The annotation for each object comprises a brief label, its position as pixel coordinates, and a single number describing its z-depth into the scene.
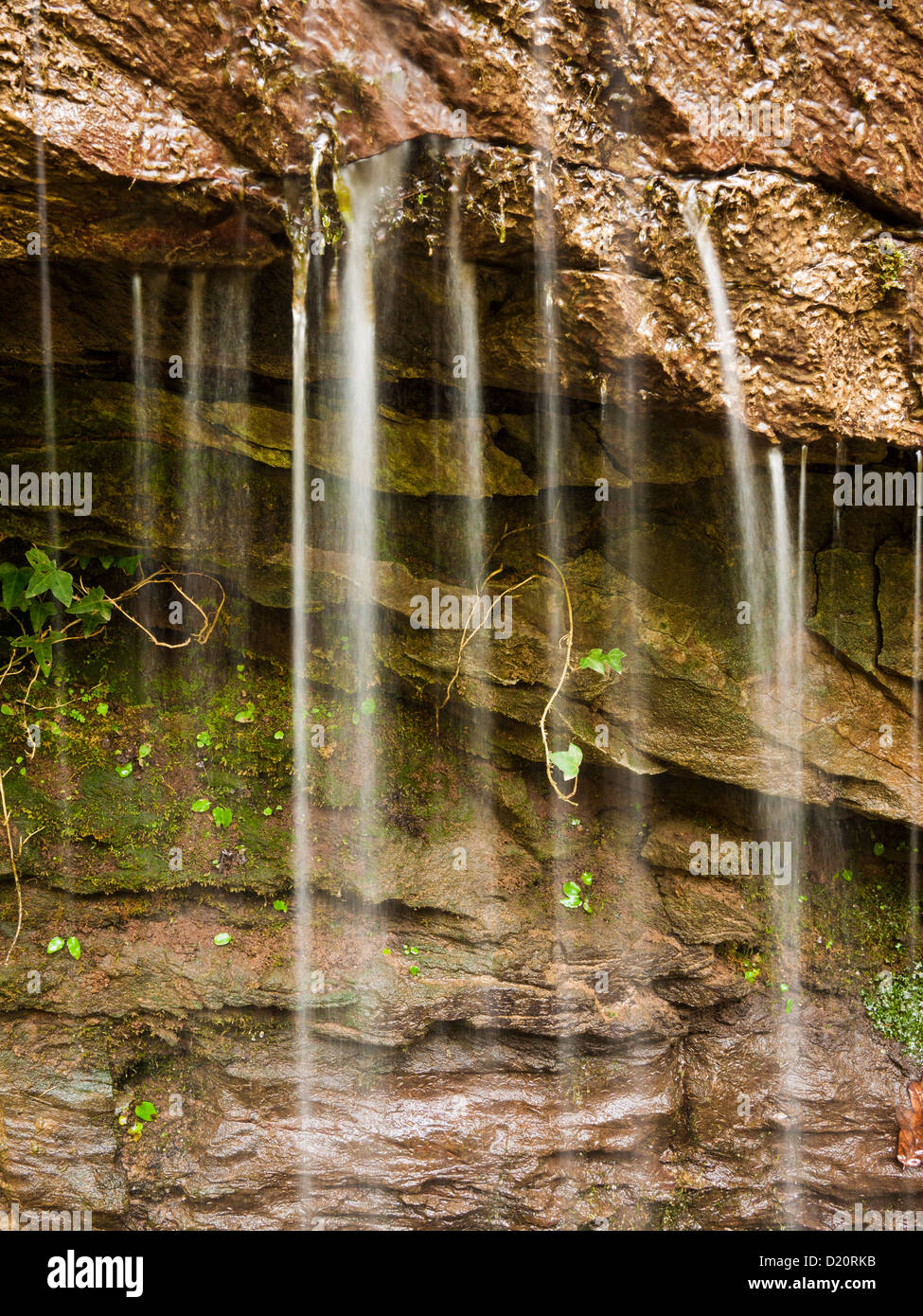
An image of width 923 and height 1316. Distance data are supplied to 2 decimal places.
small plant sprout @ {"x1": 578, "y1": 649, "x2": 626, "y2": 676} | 4.47
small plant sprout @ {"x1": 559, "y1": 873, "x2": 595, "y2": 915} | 4.87
